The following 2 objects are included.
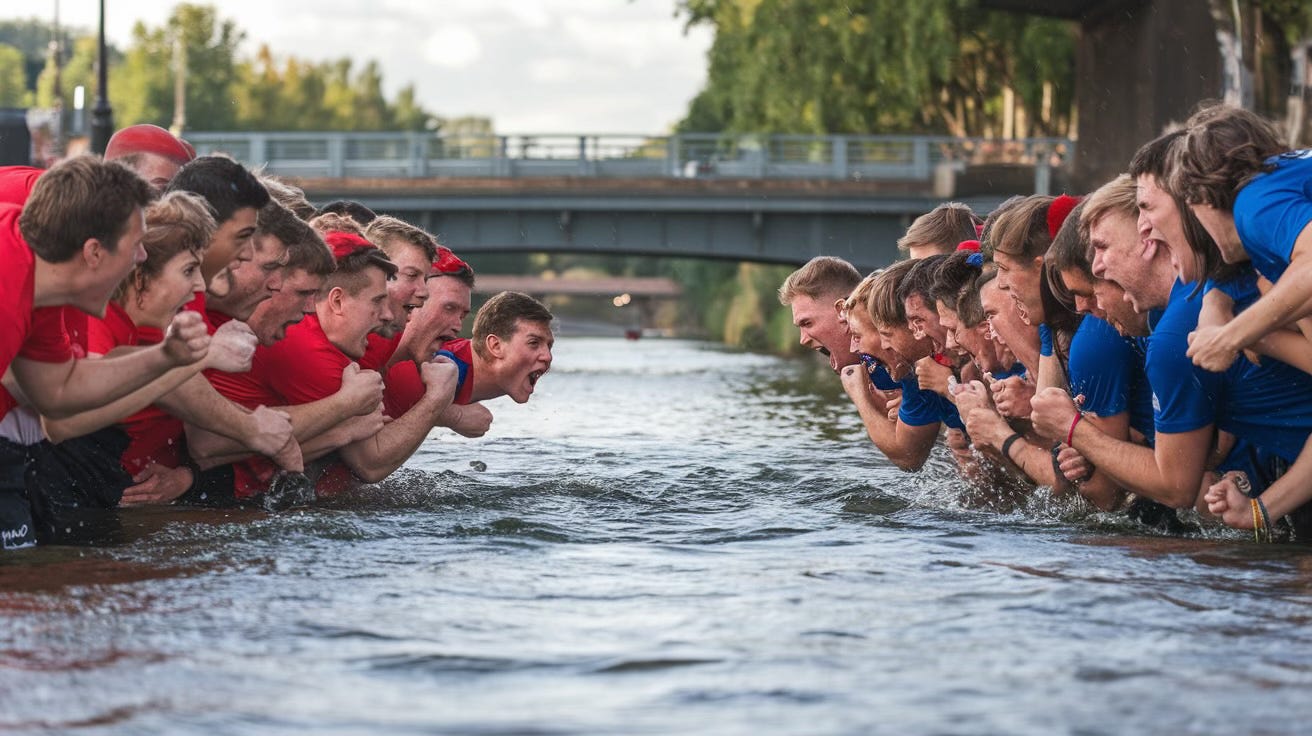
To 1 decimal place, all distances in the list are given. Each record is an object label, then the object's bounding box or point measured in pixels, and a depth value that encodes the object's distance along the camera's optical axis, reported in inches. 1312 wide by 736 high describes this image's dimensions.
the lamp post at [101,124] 1059.9
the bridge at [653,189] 1395.2
